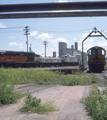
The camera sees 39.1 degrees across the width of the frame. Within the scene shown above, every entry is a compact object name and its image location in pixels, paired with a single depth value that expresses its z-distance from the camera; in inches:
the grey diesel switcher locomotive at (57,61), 1534.2
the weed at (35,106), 176.7
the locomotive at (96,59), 787.4
